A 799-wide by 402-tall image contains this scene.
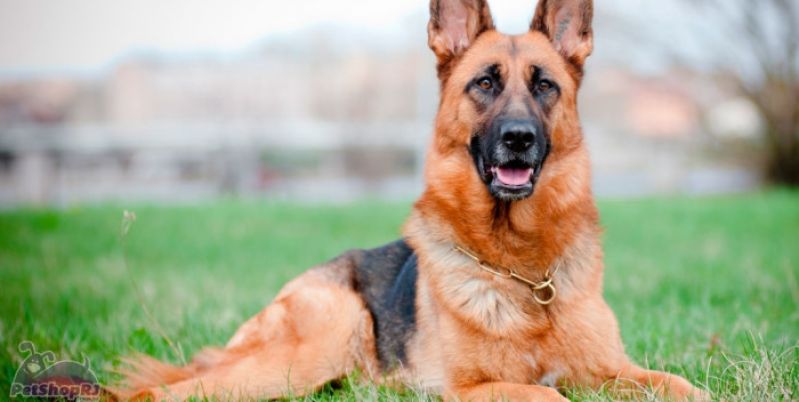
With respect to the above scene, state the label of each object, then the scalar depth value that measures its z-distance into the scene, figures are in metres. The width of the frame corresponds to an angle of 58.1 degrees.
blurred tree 19.20
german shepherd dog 3.34
